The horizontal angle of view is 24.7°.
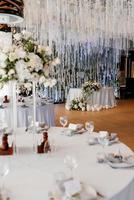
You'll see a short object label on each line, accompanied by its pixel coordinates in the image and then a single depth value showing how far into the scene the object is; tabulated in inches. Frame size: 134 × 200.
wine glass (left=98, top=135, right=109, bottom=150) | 117.6
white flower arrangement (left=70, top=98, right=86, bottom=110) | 434.6
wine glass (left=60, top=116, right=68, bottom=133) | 144.7
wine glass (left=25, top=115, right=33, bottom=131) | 143.7
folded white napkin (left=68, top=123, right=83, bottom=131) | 137.2
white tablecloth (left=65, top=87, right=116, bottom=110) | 446.6
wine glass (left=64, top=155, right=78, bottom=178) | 83.6
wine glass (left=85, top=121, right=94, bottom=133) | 133.9
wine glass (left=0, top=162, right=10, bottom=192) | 81.0
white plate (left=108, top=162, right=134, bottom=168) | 91.7
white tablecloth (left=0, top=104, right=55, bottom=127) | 225.9
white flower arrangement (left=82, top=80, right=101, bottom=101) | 440.1
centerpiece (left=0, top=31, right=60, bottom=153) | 102.3
